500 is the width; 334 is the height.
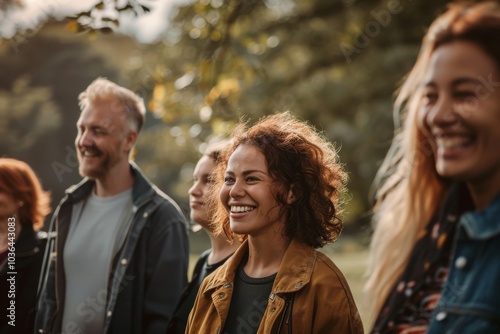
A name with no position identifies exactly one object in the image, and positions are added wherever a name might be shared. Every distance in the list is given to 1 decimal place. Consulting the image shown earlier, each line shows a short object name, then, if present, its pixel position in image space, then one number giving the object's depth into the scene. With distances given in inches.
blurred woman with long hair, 74.6
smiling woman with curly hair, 118.6
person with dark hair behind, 153.7
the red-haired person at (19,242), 177.5
